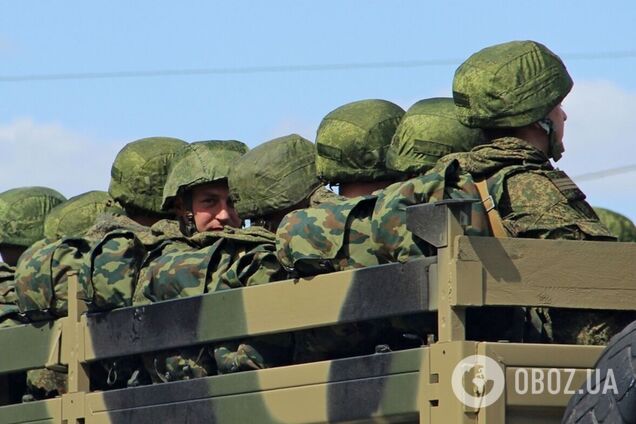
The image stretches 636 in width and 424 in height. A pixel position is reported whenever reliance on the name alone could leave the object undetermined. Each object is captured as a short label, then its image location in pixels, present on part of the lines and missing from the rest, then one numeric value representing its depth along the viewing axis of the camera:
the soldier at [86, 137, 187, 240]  16.09
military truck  9.59
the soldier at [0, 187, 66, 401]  18.17
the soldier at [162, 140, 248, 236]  14.19
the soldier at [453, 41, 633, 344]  10.37
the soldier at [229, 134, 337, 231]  12.88
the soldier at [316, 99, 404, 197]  12.87
